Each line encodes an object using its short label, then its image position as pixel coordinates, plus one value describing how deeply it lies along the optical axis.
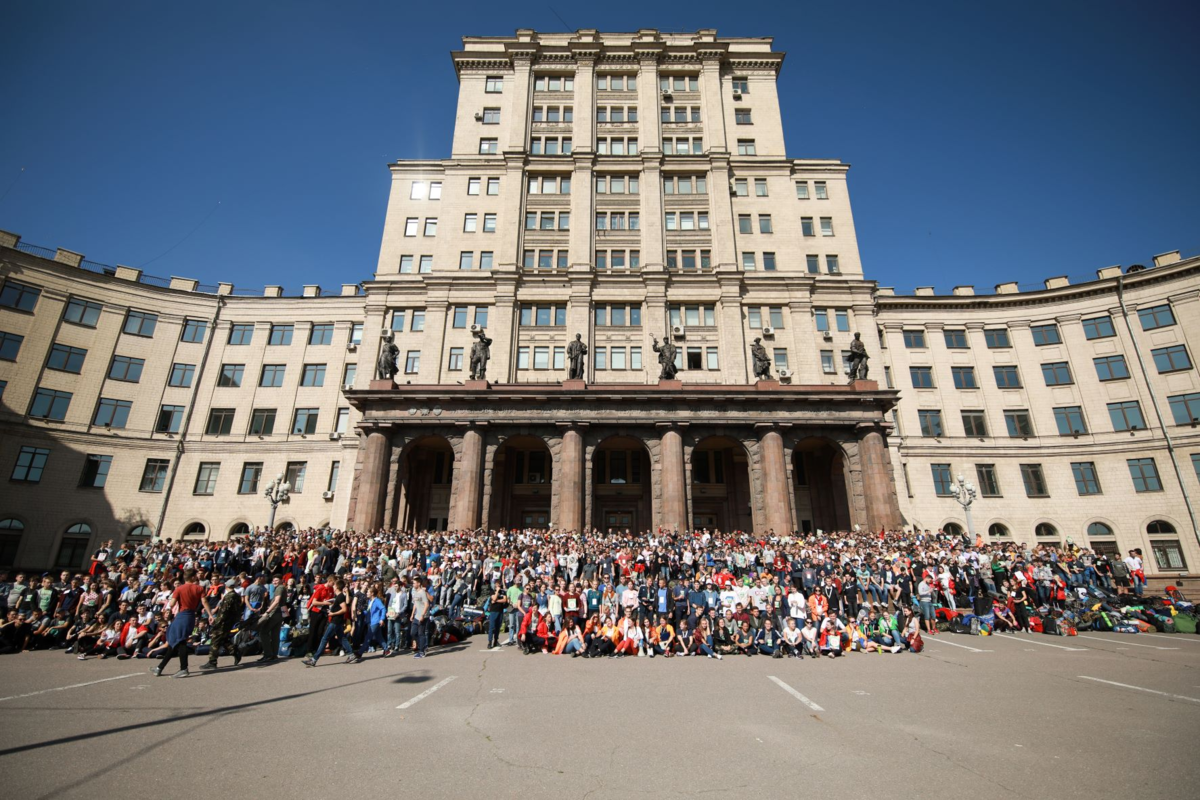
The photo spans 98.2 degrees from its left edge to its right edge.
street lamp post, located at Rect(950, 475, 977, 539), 29.85
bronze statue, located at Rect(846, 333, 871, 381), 30.78
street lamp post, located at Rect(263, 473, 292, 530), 31.94
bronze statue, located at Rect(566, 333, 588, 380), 30.80
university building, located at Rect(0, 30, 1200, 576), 29.84
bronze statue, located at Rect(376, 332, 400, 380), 30.67
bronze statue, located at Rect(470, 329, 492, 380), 30.84
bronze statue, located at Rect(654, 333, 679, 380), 30.61
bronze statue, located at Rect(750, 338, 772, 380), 30.64
